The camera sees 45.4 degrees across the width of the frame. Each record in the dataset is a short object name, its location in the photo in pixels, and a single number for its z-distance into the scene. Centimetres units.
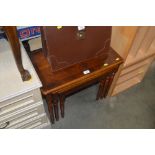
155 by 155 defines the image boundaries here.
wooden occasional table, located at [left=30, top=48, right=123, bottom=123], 120
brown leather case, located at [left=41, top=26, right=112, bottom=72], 106
